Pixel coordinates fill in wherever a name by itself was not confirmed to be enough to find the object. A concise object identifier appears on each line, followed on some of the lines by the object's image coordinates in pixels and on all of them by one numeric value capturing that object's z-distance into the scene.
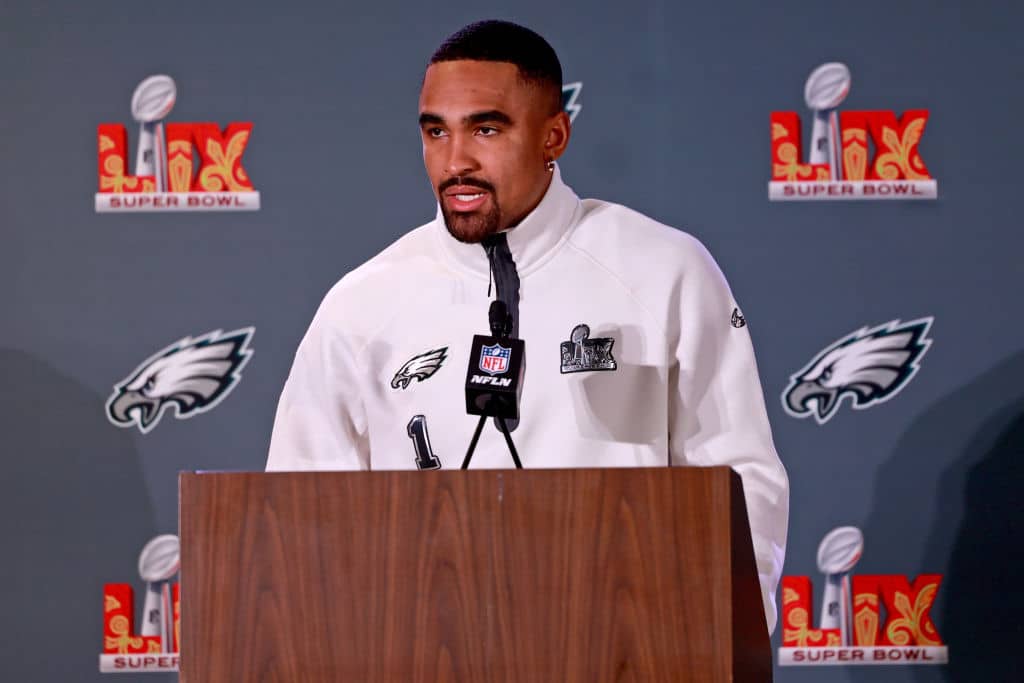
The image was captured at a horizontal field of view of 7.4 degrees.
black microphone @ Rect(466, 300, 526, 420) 7.98
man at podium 8.27
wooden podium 7.77
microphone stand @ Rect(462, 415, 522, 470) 7.97
